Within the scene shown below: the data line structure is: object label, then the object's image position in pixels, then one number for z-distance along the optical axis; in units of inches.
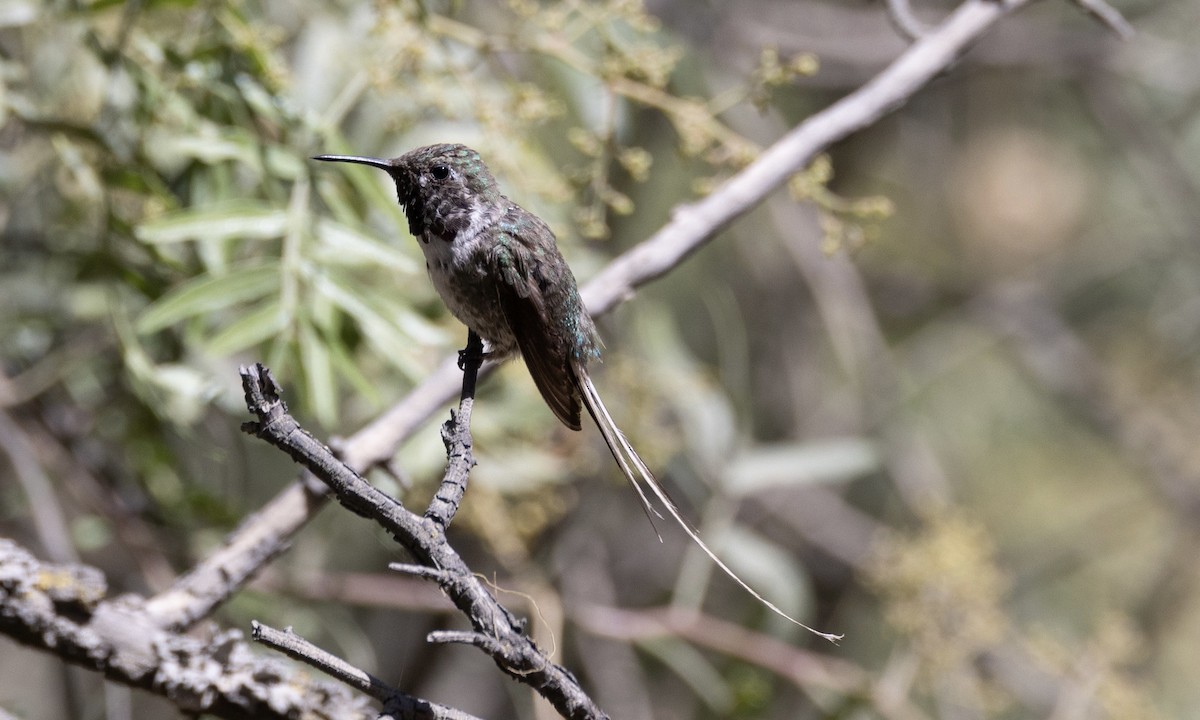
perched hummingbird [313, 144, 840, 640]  137.7
